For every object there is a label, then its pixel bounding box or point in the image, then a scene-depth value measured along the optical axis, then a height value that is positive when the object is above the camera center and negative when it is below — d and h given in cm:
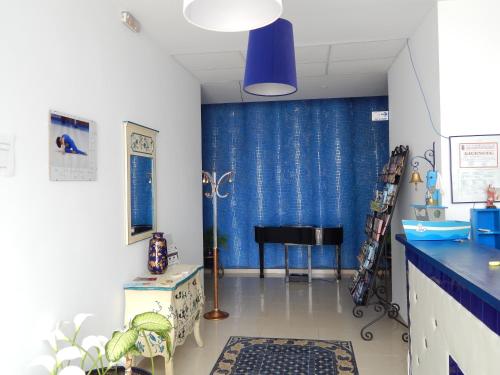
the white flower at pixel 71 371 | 176 -80
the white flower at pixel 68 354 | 185 -76
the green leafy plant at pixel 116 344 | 185 -76
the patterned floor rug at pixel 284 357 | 332 -152
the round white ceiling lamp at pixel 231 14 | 160 +71
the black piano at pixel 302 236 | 628 -78
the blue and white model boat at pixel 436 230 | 253 -29
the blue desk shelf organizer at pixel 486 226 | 289 -31
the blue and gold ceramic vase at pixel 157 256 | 357 -60
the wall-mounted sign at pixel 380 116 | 527 +93
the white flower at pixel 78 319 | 209 -67
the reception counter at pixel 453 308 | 140 -54
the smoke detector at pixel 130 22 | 328 +144
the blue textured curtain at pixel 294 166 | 673 +38
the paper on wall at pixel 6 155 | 200 +20
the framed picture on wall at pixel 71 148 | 242 +29
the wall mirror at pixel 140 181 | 339 +9
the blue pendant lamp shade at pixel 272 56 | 241 +81
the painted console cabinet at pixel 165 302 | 312 -90
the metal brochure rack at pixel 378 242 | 426 -64
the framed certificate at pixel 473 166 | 317 +15
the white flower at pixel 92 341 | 201 -77
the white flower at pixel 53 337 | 203 -75
